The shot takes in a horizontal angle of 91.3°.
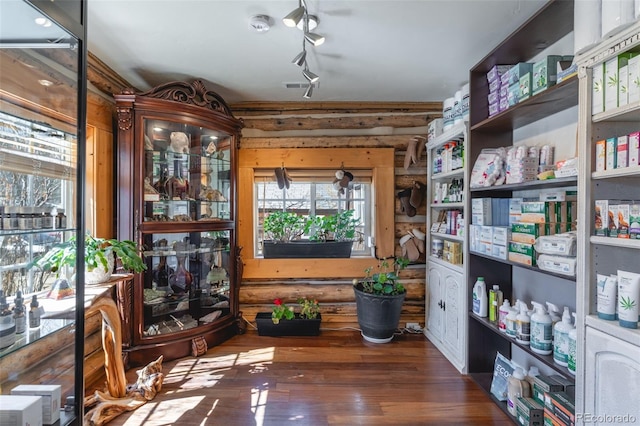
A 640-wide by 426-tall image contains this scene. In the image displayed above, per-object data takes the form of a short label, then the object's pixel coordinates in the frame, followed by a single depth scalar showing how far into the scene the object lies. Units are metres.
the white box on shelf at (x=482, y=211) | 2.29
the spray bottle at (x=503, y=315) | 2.08
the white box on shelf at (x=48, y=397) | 1.23
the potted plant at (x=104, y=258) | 1.85
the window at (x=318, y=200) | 3.60
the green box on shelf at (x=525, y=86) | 1.88
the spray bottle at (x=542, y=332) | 1.78
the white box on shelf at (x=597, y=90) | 1.41
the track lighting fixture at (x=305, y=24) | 1.64
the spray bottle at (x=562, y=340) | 1.63
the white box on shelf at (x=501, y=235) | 2.05
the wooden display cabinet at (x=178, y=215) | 2.54
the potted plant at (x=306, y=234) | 3.42
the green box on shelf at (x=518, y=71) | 1.96
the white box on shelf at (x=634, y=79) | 1.27
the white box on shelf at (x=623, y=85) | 1.30
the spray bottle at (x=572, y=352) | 1.56
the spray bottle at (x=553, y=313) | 1.79
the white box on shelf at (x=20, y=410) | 1.09
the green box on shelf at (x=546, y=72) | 1.76
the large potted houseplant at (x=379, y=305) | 2.98
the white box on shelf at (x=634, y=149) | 1.27
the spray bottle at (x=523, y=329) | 1.91
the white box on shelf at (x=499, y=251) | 2.06
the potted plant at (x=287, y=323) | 3.22
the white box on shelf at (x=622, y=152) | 1.32
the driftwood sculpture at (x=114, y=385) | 1.94
